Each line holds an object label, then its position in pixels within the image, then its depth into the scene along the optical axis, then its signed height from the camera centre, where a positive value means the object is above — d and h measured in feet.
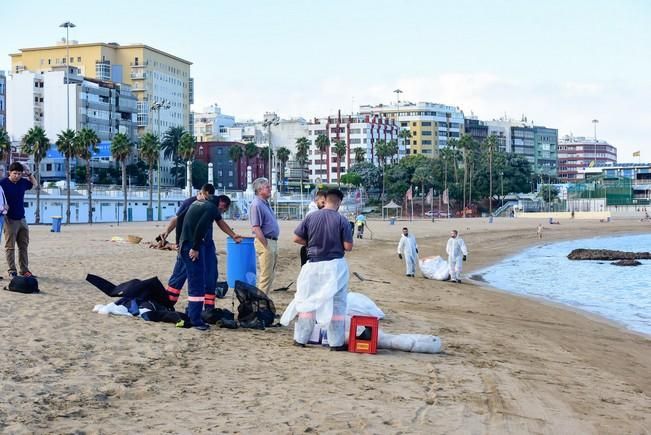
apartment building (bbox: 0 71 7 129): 318.94 +36.82
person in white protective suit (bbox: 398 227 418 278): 70.28 -4.61
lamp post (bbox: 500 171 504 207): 394.52 +8.31
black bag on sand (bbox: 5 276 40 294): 35.12 -3.72
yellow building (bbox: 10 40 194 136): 406.82 +65.82
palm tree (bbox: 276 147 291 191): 405.18 +20.56
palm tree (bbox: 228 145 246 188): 386.73 +20.56
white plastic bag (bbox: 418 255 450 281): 70.03 -5.98
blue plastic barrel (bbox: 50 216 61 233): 134.62 -4.64
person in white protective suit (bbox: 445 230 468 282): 67.36 -4.80
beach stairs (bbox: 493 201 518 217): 358.86 -5.33
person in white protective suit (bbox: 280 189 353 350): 27.35 -2.62
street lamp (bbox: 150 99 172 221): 254.41 -3.86
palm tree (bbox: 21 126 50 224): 221.66 +14.08
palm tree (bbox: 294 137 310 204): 416.01 +24.00
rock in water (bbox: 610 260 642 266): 103.55 -8.12
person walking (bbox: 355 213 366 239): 139.85 -4.78
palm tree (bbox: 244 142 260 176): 382.01 +21.54
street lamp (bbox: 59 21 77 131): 329.93 +38.85
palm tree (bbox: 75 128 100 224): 233.55 +15.40
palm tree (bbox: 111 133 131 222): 249.96 +14.40
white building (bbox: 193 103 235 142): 533.34 +49.78
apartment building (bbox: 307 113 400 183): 478.18 +34.29
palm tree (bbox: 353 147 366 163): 429.38 +21.81
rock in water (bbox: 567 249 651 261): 114.62 -8.05
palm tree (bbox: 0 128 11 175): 214.07 +13.22
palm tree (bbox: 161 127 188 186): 375.25 +23.39
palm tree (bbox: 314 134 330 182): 431.02 +28.59
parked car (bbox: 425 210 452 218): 349.76 -6.87
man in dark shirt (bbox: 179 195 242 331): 30.27 -1.92
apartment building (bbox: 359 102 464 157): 549.54 +48.94
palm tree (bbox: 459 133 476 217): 399.18 +25.95
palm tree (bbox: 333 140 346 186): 416.54 +24.13
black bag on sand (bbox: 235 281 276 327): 31.81 -4.17
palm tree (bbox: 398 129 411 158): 506.48 +38.29
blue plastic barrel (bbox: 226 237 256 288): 36.06 -2.77
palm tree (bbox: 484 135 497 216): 377.65 +16.15
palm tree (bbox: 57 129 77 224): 230.68 +14.53
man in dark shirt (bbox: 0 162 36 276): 36.58 -0.85
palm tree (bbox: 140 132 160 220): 259.19 +14.56
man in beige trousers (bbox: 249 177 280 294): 33.99 -1.40
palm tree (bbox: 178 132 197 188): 285.23 +17.41
